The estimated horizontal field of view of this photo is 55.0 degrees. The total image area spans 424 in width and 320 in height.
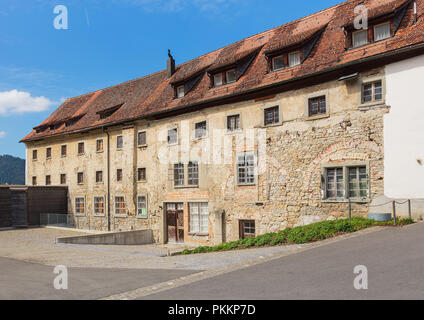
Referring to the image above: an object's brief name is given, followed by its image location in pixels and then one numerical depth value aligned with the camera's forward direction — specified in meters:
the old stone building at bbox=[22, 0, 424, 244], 17.06
